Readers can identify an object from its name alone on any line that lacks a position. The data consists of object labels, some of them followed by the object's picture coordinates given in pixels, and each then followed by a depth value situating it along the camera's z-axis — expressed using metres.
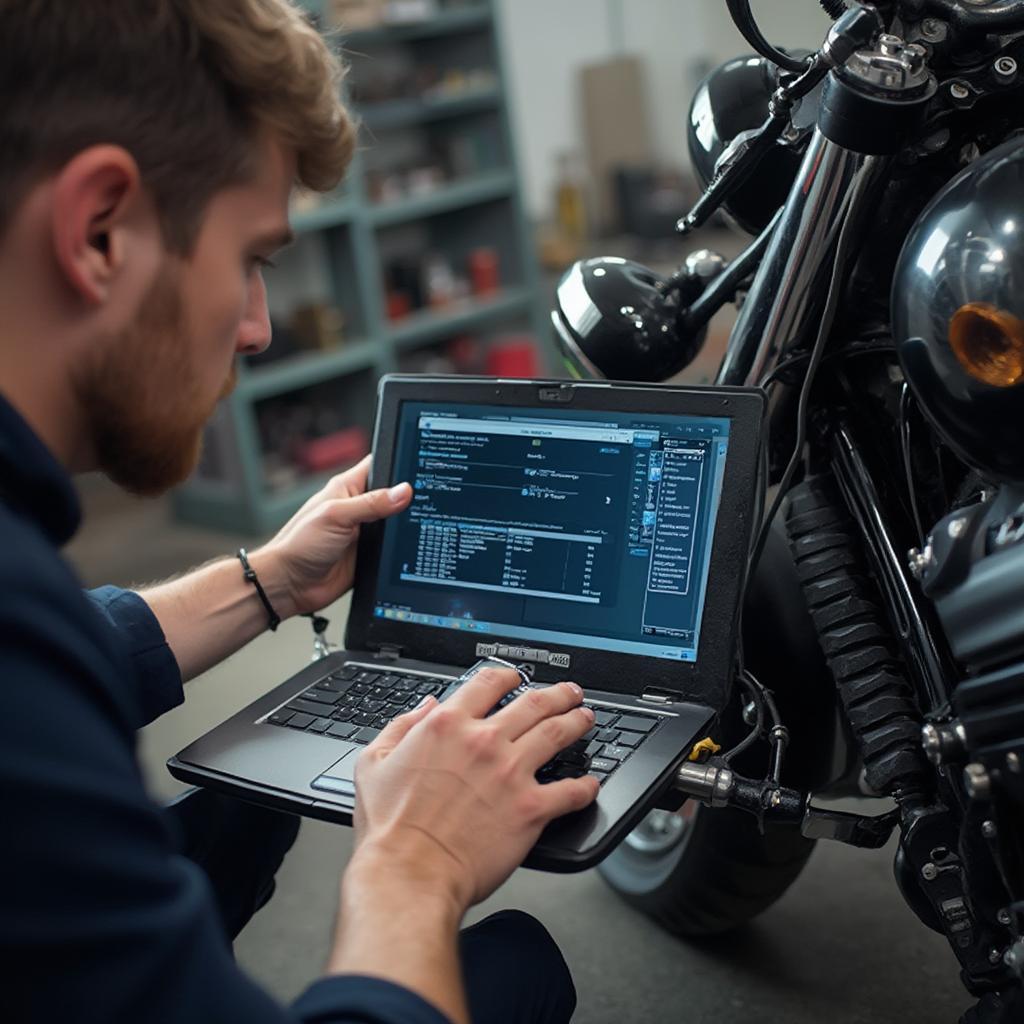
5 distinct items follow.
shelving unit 3.63
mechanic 0.57
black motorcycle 0.81
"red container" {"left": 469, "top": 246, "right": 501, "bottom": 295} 4.39
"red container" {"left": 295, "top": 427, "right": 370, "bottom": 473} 3.76
